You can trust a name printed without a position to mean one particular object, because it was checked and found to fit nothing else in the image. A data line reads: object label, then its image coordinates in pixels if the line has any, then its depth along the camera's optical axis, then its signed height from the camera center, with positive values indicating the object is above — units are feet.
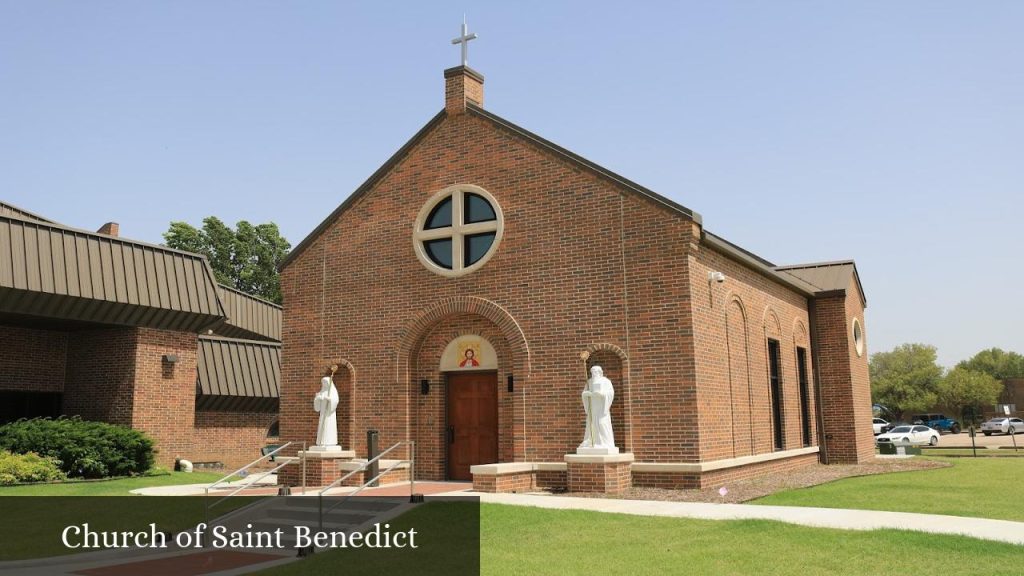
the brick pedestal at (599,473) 47.73 -3.95
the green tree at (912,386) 247.50 +4.52
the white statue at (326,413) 57.67 -0.15
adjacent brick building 66.49 +7.21
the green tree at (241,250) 191.31 +38.80
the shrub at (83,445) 64.18 -2.33
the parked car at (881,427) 155.80 -5.10
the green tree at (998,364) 345.51 +14.77
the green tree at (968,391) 240.73 +2.47
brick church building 50.62 +5.87
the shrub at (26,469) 59.47 -3.87
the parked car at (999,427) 187.42 -6.49
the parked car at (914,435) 133.59 -5.79
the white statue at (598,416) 48.47 -0.60
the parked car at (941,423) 197.98 -5.79
